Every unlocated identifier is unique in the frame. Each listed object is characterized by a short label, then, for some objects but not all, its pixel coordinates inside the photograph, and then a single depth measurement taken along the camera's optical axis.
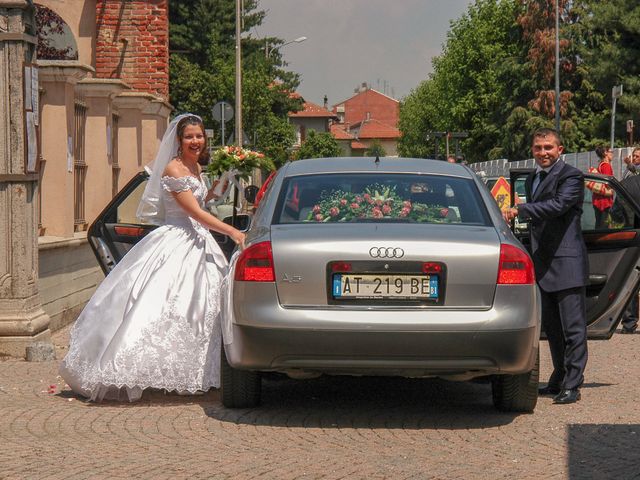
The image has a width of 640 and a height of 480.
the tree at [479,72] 87.75
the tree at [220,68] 60.62
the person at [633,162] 16.58
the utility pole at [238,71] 47.19
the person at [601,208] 9.64
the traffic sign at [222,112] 32.78
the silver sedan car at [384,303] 7.44
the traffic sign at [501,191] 23.12
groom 8.80
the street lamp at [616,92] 32.94
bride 8.73
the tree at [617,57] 64.00
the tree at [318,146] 133.25
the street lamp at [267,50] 91.31
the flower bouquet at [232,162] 10.65
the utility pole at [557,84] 72.25
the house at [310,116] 198.38
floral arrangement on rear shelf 8.05
